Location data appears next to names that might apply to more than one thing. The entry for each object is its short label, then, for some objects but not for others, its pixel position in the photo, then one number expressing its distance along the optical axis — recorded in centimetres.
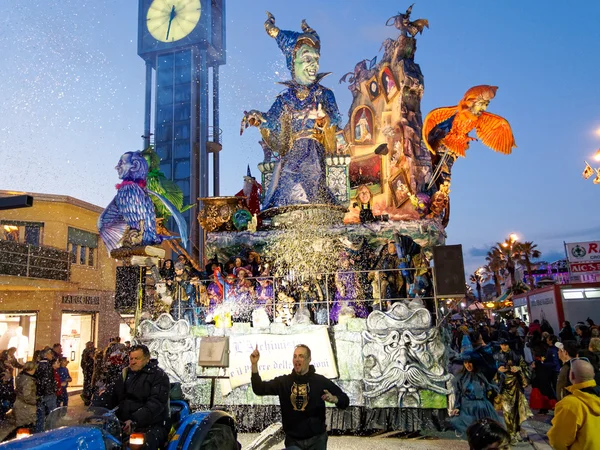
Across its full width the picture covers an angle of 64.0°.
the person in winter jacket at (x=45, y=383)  991
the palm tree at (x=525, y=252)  5718
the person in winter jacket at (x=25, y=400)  876
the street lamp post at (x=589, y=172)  1939
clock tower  4559
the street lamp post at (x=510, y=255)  5391
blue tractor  345
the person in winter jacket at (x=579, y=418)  388
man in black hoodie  457
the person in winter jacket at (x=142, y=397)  459
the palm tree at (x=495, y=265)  6400
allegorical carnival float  948
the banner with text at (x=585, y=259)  2456
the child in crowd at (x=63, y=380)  1266
